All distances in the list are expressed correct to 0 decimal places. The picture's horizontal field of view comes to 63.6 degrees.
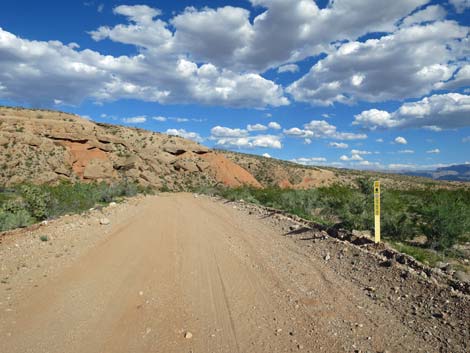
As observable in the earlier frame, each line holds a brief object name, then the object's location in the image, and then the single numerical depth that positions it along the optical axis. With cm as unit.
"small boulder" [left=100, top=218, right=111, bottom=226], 1487
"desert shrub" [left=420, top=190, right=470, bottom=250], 1207
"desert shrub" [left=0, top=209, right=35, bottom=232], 1504
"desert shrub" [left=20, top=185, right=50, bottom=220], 1874
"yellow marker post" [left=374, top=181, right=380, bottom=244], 942
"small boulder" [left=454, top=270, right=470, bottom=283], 707
